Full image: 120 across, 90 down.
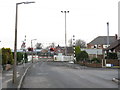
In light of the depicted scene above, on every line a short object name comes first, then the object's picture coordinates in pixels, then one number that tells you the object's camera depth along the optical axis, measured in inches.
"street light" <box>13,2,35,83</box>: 690.8
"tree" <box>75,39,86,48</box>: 5428.2
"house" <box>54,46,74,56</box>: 5233.8
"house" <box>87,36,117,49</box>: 4106.8
